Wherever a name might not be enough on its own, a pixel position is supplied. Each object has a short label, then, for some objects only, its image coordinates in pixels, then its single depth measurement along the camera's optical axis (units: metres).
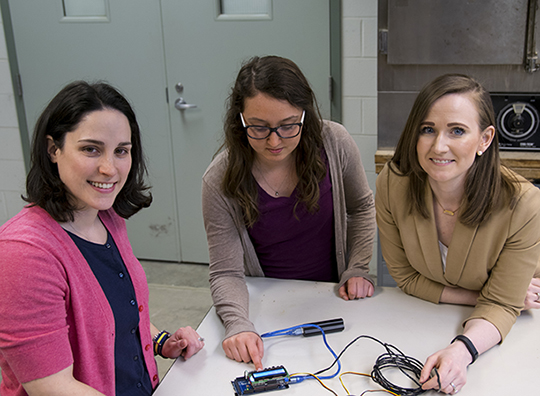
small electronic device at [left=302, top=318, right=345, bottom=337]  1.26
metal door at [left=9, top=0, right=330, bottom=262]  2.87
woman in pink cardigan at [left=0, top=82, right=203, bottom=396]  0.90
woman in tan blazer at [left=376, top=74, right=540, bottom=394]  1.23
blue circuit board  1.07
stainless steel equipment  2.51
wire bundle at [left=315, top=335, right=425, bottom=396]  1.06
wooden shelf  2.36
